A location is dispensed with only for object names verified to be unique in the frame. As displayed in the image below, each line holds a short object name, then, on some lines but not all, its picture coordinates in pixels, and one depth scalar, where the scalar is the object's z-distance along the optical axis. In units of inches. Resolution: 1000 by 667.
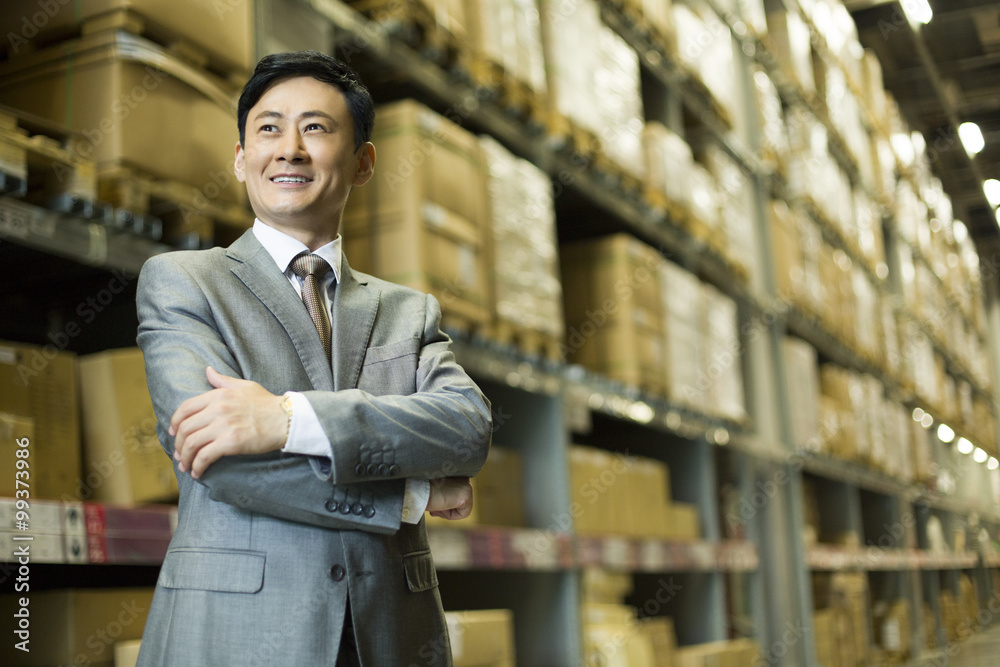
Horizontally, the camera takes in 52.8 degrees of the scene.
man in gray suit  52.0
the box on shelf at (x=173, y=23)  85.4
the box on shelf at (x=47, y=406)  76.5
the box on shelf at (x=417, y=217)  116.2
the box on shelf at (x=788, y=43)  285.1
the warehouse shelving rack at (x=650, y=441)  119.2
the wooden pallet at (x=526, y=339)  132.6
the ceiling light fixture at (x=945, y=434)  472.4
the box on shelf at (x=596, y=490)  154.6
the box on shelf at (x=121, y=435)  80.7
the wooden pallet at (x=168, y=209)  81.6
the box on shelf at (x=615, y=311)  171.2
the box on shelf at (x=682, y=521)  189.9
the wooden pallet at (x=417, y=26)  117.9
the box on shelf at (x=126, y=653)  75.9
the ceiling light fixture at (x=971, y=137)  505.4
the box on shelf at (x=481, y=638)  111.9
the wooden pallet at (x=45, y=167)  73.4
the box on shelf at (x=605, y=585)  178.1
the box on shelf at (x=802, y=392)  252.4
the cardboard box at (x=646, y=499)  173.0
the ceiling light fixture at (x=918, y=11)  377.4
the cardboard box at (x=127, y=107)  83.0
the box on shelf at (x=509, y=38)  137.9
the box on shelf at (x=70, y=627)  74.5
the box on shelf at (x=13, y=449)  70.9
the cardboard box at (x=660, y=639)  161.9
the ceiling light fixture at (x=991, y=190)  592.3
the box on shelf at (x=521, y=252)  134.5
